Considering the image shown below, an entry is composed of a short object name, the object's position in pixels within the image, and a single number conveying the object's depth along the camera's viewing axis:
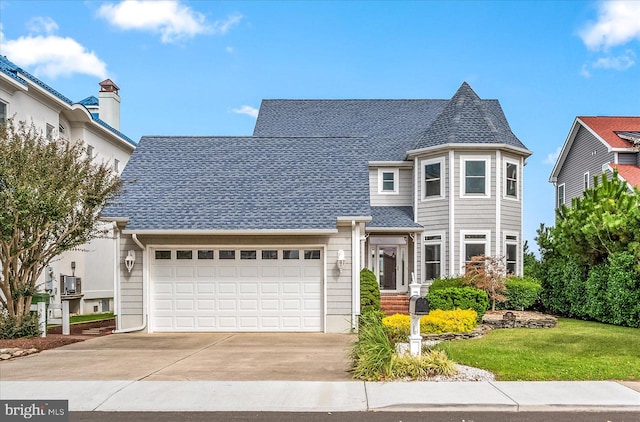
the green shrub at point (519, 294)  21.89
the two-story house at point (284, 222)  17.52
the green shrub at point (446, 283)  21.31
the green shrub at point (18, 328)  15.27
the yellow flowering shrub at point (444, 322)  15.69
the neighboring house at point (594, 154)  26.64
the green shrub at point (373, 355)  10.05
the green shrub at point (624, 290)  17.81
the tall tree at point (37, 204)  15.01
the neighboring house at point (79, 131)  21.23
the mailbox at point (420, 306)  10.78
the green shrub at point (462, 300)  18.38
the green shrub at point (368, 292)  18.72
